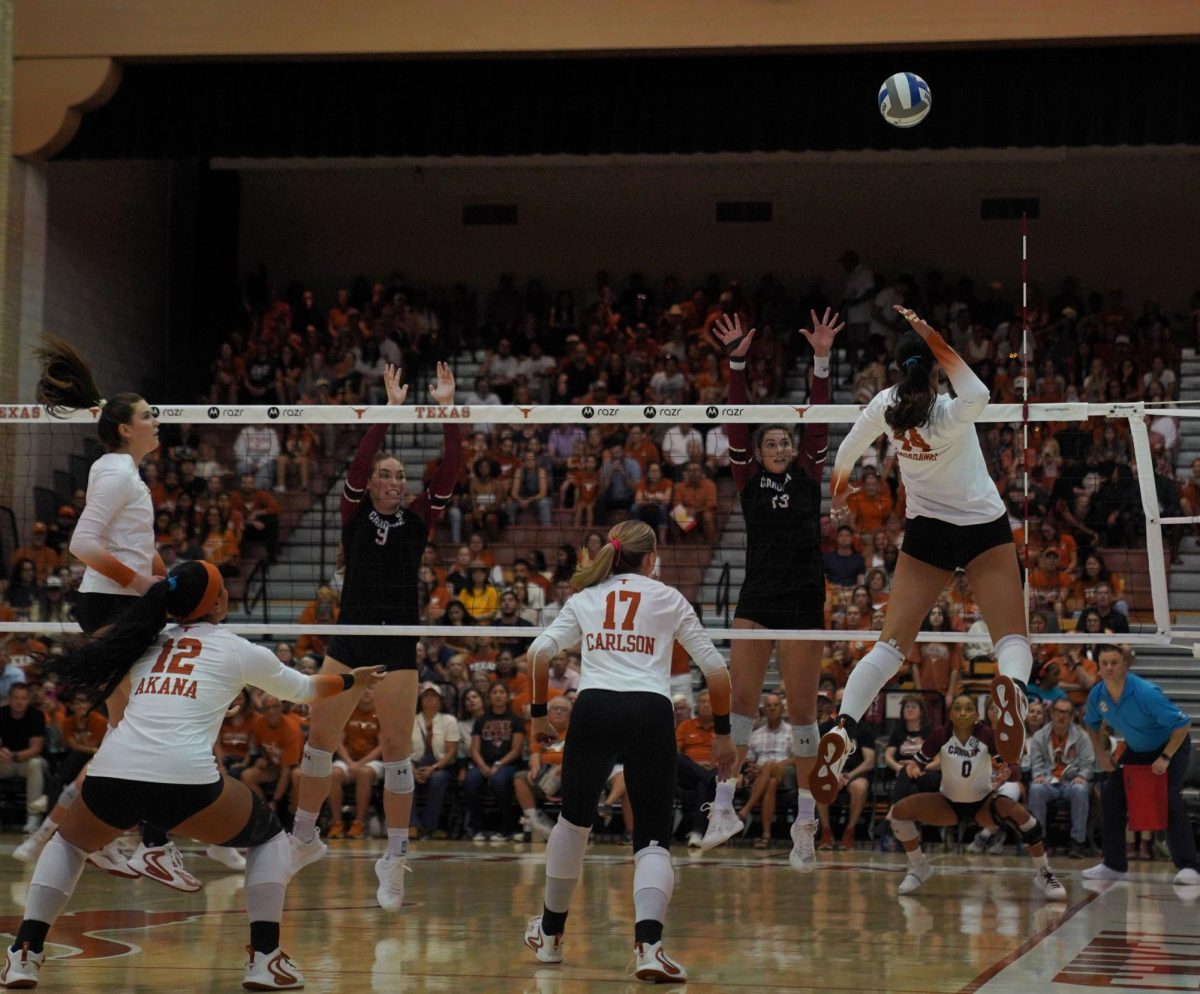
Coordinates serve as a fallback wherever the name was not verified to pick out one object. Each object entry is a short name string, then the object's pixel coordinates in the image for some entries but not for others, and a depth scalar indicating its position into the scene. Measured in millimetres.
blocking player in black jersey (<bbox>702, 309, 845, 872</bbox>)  9484
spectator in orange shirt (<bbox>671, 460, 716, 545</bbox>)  16281
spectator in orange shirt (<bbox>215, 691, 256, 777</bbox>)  15273
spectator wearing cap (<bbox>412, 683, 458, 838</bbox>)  14945
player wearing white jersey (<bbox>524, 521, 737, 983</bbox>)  7188
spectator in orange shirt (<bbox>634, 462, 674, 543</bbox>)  15977
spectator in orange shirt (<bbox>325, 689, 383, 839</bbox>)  14781
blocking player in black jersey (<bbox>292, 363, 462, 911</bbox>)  9703
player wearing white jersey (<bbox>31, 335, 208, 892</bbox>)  8422
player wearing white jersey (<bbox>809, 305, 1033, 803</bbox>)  7730
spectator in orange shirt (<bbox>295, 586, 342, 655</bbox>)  15312
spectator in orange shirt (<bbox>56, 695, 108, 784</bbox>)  13672
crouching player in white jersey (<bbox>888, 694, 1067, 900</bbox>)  11141
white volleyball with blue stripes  11641
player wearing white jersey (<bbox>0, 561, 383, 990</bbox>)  6695
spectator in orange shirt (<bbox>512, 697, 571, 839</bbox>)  14547
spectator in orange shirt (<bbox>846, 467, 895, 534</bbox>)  16203
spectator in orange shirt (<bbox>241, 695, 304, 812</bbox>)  15008
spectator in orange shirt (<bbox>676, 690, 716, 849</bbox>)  14031
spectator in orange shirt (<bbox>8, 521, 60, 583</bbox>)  15827
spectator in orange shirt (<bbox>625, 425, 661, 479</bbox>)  17734
